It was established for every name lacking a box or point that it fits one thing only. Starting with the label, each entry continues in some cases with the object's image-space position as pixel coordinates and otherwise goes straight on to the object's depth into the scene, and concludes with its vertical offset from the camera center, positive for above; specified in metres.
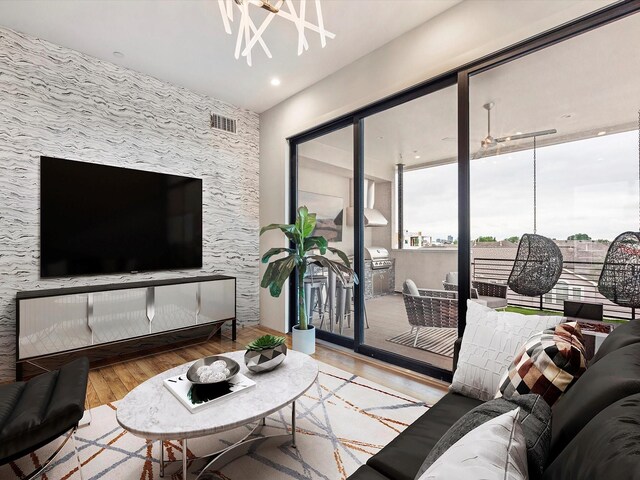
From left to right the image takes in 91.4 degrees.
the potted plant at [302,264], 3.17 -0.20
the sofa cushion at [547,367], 1.08 -0.44
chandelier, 1.62 +1.24
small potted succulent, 1.76 -0.63
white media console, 2.56 -0.70
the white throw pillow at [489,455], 0.54 -0.39
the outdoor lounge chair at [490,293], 2.34 -0.38
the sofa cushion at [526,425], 0.66 -0.44
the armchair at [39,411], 1.32 -0.78
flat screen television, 2.92 +0.26
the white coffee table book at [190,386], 1.43 -0.73
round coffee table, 1.28 -0.74
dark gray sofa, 0.47 -0.36
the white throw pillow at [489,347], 1.43 -0.49
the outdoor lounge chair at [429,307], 2.61 -0.56
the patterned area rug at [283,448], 1.60 -1.16
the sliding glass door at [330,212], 3.51 +0.38
